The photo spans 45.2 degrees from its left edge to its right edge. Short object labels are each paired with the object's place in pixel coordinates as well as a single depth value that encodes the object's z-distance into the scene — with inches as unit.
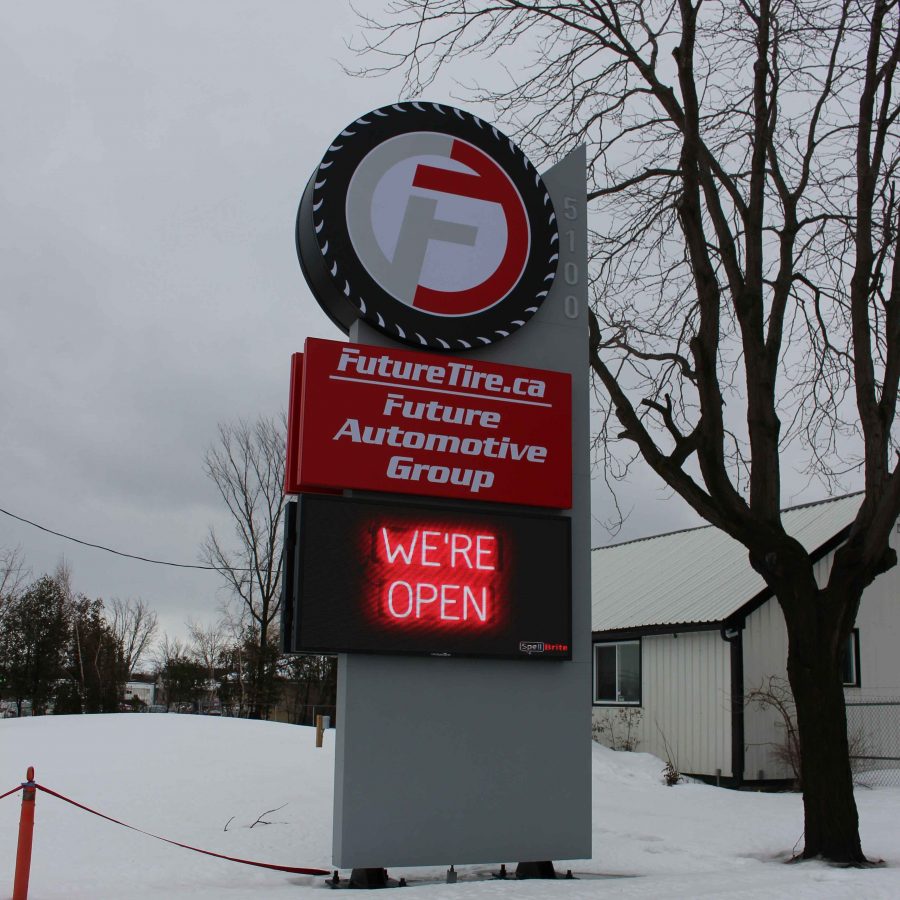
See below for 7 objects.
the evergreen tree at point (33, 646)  1747.0
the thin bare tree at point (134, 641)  2471.8
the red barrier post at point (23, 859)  287.5
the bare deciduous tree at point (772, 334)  409.7
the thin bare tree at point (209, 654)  1911.9
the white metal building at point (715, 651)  751.7
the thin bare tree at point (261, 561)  1626.5
